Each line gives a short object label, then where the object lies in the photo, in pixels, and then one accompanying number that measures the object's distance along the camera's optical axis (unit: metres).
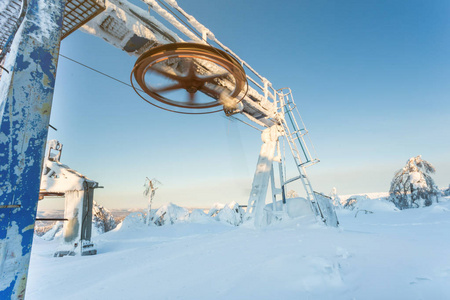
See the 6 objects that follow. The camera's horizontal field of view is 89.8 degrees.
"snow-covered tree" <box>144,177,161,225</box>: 20.50
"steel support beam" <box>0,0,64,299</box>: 1.72
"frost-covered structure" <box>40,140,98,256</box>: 7.09
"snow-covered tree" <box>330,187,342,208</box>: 35.05
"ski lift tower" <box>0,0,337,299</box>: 1.75
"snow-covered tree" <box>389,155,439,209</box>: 24.05
